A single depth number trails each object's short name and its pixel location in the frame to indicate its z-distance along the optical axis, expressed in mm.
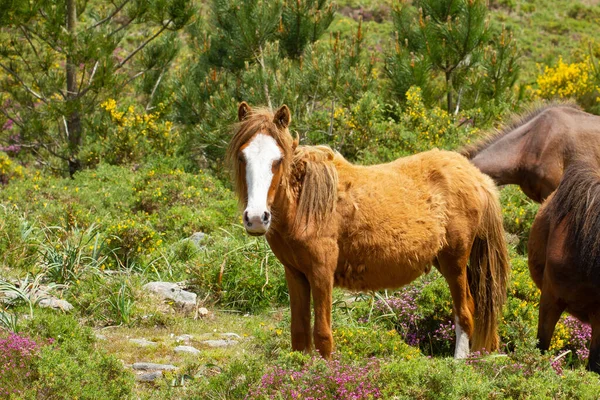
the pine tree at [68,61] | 24359
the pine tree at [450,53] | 26281
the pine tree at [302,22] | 28625
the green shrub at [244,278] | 15172
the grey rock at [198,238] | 17512
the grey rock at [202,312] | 14672
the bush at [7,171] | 30447
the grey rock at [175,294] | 14750
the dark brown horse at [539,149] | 16906
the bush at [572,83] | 37344
